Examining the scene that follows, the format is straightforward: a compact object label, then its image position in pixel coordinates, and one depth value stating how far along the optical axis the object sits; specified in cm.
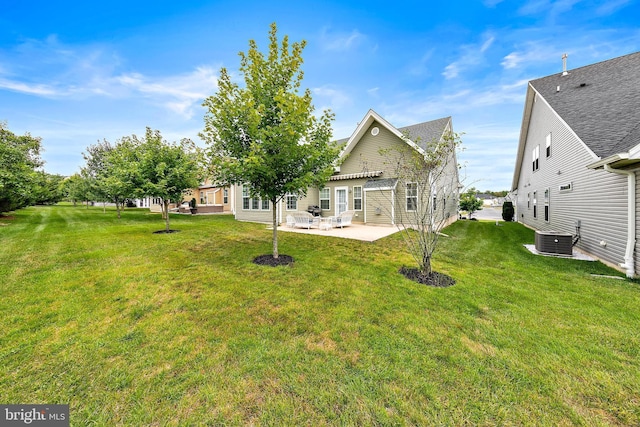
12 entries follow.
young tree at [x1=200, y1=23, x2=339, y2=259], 537
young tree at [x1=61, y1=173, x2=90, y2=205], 2402
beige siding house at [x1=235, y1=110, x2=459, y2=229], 1413
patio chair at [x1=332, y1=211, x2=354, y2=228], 1296
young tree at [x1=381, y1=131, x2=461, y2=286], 502
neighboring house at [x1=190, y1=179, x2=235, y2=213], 2769
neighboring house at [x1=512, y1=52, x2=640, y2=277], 562
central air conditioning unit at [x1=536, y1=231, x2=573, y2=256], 730
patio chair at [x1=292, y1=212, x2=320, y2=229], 1284
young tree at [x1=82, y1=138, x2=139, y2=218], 1088
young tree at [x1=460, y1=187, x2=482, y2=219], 2562
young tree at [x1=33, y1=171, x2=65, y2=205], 3248
